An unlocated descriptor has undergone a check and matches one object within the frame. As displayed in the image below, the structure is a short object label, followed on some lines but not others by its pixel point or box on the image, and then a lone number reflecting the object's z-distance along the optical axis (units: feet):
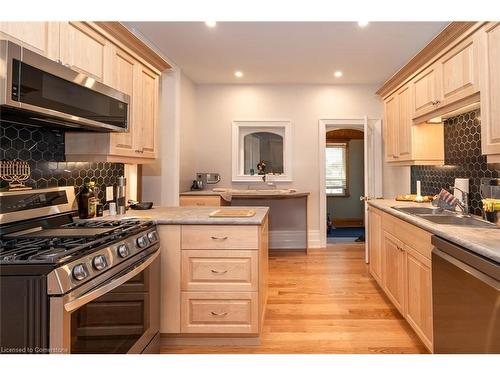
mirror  16.52
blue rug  20.33
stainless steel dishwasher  4.01
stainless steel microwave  3.92
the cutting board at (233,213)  7.13
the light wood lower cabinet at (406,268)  6.15
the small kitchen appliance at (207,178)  15.98
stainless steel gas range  3.46
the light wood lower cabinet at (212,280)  6.61
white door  12.93
